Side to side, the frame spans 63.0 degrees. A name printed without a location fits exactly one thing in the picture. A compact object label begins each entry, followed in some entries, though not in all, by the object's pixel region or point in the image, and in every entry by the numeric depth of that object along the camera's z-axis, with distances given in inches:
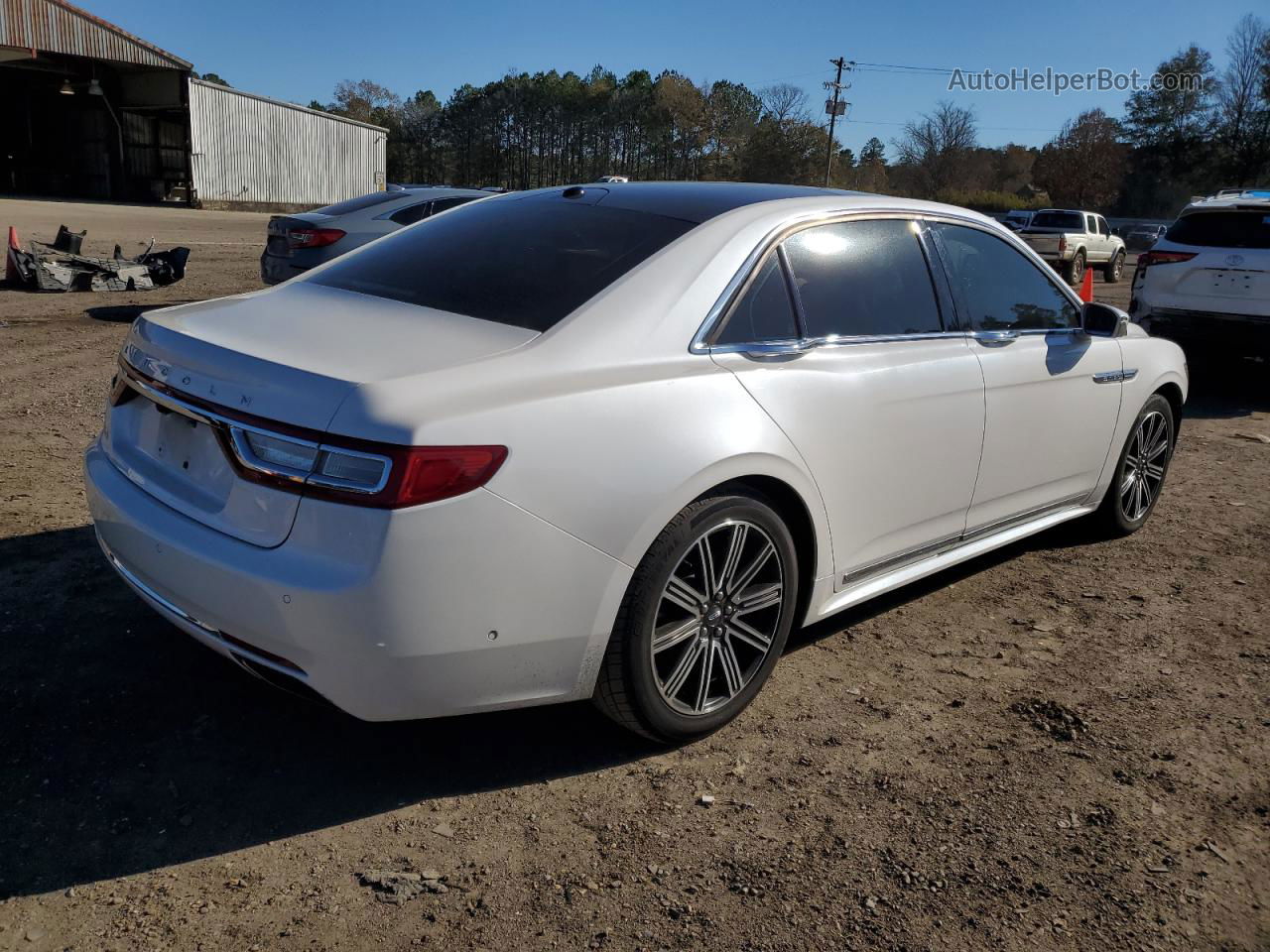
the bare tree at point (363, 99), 3690.9
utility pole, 2300.7
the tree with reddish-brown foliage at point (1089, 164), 2886.3
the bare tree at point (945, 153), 3036.4
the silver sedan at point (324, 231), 412.2
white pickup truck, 976.3
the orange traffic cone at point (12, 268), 475.2
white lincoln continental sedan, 94.3
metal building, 1417.3
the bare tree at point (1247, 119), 2689.5
